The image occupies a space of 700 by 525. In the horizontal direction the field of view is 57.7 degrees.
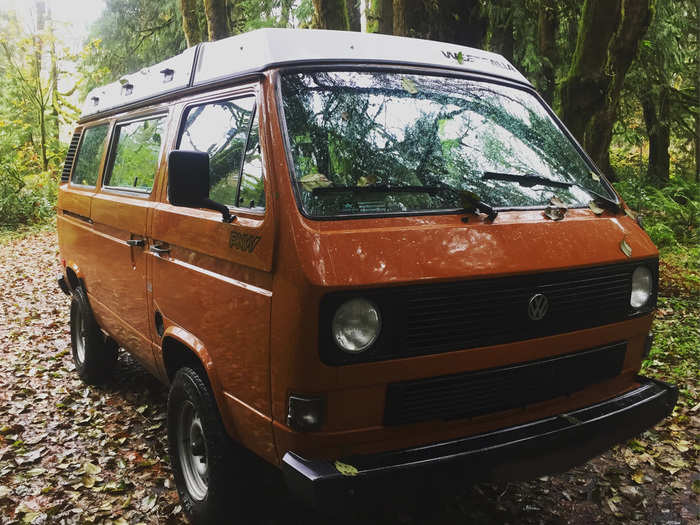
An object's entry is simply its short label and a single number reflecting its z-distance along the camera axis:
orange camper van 2.57
